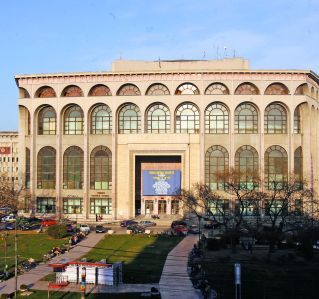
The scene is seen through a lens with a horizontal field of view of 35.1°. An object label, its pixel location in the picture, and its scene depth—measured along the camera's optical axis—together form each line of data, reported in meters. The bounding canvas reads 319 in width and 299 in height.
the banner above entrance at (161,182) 87.50
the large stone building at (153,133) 87.56
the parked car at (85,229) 69.96
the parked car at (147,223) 78.38
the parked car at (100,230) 70.25
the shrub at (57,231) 64.06
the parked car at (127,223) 78.44
